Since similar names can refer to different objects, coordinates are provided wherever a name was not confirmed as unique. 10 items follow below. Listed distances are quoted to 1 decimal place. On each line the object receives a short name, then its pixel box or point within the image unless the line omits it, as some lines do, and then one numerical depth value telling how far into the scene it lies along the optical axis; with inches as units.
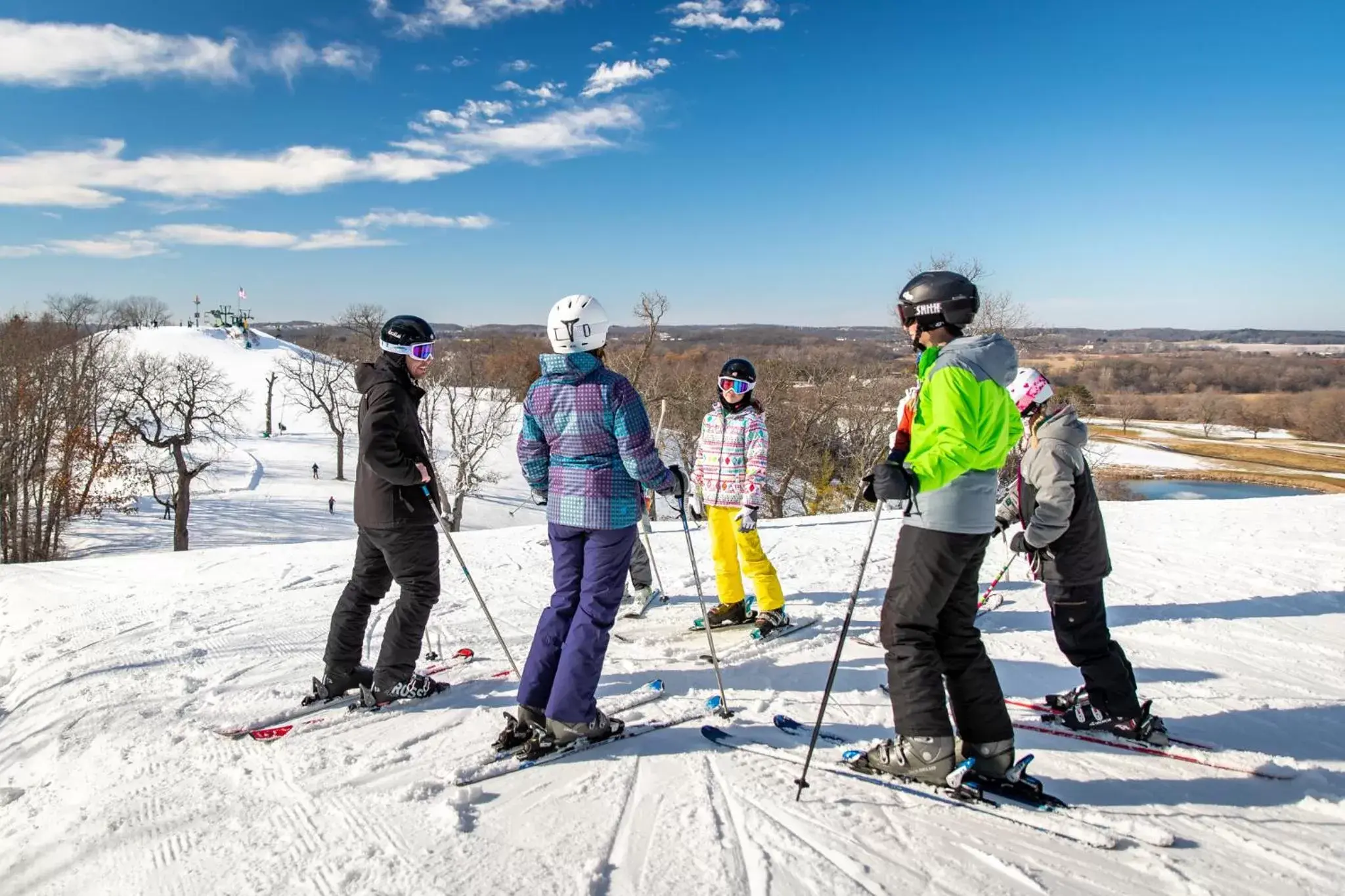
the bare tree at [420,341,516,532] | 1277.1
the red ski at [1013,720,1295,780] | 131.9
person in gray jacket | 146.7
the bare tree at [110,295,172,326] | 1492.4
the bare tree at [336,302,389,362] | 1448.1
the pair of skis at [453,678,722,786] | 126.9
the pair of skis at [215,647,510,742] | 146.6
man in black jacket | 150.1
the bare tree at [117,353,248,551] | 1069.1
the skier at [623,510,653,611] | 247.1
